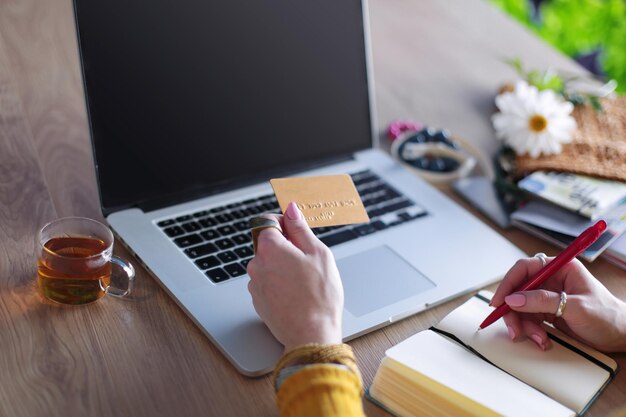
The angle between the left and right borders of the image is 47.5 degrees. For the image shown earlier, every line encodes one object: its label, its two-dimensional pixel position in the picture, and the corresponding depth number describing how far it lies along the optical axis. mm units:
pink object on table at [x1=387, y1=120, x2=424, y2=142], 1466
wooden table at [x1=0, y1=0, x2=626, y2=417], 843
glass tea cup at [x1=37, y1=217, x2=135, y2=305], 913
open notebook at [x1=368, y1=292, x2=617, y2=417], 831
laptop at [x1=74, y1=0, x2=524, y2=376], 1008
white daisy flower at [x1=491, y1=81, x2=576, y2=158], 1364
